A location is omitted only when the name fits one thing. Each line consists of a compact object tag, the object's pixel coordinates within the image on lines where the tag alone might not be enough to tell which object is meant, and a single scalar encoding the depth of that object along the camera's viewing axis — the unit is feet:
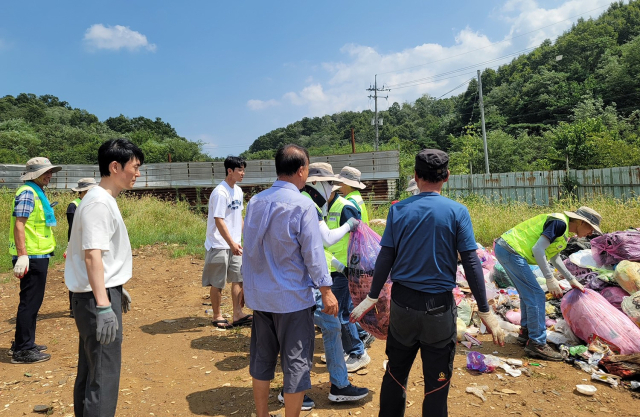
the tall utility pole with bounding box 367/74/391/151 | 121.12
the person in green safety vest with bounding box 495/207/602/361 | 11.65
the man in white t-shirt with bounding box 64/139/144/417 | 6.48
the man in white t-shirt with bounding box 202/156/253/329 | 13.76
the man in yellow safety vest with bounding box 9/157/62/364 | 12.15
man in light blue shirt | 7.30
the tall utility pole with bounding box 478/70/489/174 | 88.77
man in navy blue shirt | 6.79
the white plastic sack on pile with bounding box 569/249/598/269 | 16.96
